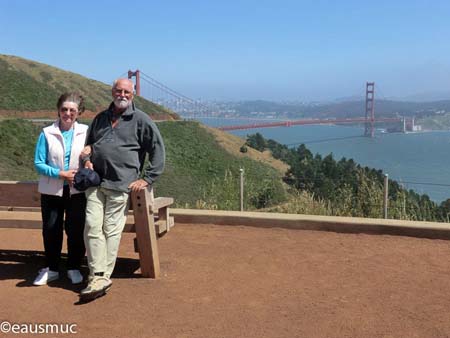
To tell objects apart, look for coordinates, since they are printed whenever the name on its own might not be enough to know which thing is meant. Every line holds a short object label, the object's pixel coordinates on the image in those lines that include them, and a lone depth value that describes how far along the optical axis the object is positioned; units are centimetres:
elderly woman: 333
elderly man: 324
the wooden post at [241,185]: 633
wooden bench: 341
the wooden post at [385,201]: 575
